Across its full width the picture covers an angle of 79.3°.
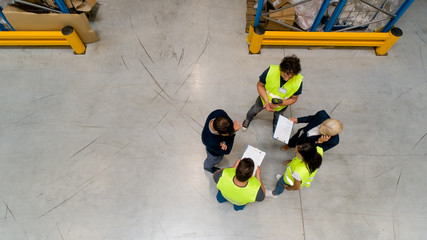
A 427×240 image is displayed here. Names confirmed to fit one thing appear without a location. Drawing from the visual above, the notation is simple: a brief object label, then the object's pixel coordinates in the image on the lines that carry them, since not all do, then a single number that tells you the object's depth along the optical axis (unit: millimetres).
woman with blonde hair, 2620
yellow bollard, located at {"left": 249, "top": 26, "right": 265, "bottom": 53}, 4242
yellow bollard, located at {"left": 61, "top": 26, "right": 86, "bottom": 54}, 4223
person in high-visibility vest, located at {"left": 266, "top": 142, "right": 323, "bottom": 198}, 2559
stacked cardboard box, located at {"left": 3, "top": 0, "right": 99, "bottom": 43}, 4117
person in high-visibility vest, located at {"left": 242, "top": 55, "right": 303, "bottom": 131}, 2770
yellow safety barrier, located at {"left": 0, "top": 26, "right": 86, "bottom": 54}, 4242
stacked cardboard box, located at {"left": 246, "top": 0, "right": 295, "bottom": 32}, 4301
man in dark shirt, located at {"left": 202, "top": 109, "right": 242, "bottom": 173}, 2537
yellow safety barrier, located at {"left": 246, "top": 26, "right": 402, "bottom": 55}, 4324
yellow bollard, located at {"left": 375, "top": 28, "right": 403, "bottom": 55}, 4367
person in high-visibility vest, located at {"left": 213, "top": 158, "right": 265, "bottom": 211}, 2332
